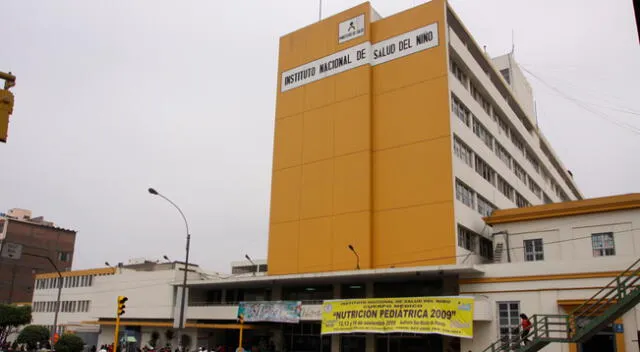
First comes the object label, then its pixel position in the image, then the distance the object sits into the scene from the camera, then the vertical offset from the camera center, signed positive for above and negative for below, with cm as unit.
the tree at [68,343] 4912 -93
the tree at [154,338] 5116 -30
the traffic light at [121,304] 2690 +130
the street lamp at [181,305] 3325 +167
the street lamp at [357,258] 3981 +536
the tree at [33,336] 5747 -46
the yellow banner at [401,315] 3133 +142
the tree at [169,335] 4992 -1
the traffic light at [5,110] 1261 +458
